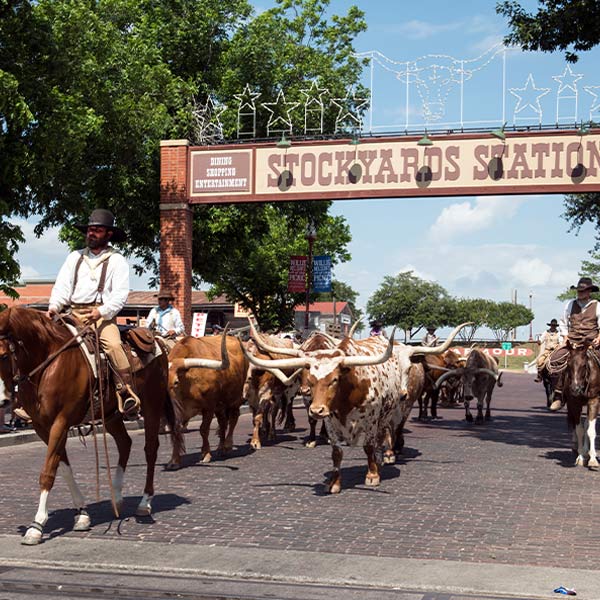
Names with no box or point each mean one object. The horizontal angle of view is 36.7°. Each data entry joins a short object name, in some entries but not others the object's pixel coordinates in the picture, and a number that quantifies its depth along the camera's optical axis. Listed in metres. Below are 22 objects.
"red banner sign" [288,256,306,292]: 29.61
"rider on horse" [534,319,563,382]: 18.38
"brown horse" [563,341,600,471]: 12.76
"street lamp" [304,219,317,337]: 29.47
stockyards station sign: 23.25
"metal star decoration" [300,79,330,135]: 33.53
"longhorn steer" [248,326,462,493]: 10.27
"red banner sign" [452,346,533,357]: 85.60
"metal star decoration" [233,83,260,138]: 31.39
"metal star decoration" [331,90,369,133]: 35.31
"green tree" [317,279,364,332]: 109.41
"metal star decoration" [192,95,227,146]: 28.36
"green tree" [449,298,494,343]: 112.13
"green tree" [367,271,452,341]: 112.44
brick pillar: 25.72
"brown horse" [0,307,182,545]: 7.75
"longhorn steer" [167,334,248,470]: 12.82
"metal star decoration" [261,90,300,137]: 32.31
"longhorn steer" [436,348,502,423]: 20.36
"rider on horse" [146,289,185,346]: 15.85
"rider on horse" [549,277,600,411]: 12.86
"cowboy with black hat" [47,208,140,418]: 8.48
